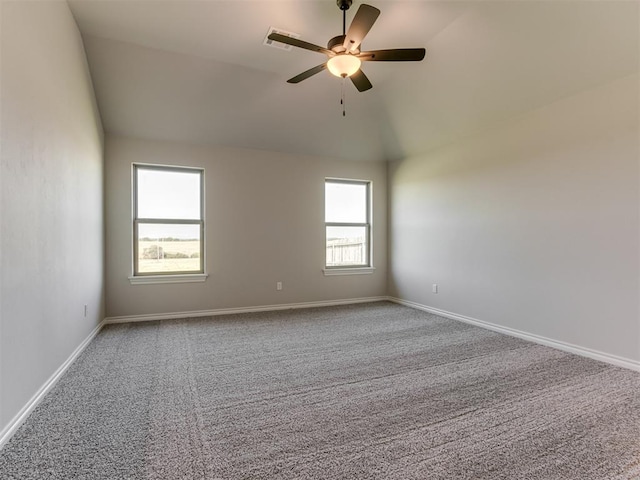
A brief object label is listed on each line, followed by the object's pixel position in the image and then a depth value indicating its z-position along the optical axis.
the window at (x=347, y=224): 5.47
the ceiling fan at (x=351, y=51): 2.12
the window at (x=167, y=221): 4.38
